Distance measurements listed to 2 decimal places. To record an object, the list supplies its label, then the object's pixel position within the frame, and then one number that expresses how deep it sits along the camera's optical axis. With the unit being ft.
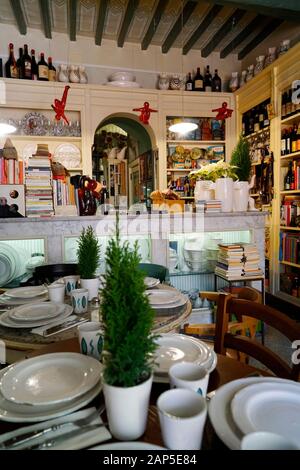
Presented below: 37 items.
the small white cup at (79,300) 4.20
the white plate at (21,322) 3.76
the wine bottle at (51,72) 13.88
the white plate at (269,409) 1.88
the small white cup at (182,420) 1.63
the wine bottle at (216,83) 16.40
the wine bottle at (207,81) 16.17
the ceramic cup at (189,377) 2.00
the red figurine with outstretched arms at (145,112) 13.89
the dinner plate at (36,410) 2.03
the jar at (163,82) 15.30
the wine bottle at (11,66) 13.64
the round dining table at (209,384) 1.99
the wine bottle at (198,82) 15.98
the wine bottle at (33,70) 13.84
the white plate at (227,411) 1.78
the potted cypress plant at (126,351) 1.80
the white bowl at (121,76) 14.75
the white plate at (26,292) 4.96
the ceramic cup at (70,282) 5.07
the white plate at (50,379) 2.23
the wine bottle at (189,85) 15.89
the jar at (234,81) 16.11
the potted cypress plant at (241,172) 8.86
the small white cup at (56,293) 4.61
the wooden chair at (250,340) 3.28
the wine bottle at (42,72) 13.74
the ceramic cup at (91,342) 2.92
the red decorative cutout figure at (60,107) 12.25
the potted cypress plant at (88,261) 4.80
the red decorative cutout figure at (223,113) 14.25
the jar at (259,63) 14.24
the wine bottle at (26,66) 13.71
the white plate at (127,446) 1.69
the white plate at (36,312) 3.87
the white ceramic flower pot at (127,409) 1.78
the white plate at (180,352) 2.72
